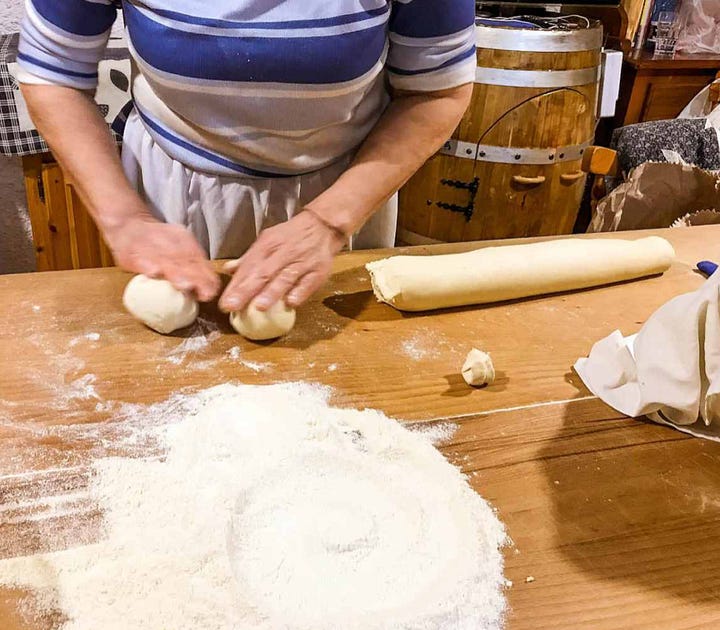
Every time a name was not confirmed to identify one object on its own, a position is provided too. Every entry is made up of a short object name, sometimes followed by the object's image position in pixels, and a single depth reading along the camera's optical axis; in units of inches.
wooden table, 26.1
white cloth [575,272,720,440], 32.9
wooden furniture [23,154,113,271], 72.1
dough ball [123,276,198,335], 35.8
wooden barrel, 69.8
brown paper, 73.4
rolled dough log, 41.3
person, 35.1
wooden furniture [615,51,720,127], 107.3
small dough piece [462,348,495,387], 35.7
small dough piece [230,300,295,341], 36.3
